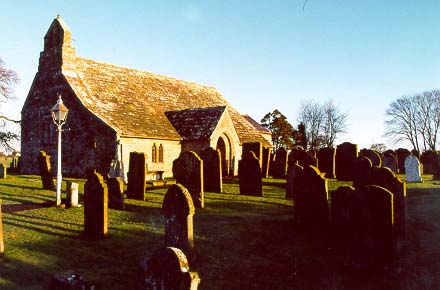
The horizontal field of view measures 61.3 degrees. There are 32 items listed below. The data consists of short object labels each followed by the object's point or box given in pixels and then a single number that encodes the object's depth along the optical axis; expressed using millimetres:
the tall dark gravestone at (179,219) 7961
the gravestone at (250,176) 16797
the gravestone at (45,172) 17344
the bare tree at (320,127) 67500
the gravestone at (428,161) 31772
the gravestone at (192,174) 13820
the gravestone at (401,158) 32438
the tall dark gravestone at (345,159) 23531
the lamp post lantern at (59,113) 14416
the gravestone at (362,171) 15005
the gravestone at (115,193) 13055
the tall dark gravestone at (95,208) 9614
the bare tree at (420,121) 62875
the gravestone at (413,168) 22000
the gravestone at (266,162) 26172
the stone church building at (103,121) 24656
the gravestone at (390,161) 27136
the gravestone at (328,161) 24266
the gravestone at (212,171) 17688
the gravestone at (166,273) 4188
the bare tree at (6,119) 38312
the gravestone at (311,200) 10430
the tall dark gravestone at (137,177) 15148
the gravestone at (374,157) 23072
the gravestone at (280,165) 26347
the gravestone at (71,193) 13359
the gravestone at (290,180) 15984
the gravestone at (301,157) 20328
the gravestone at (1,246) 7840
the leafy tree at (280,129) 60375
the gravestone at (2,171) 22091
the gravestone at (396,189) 9516
